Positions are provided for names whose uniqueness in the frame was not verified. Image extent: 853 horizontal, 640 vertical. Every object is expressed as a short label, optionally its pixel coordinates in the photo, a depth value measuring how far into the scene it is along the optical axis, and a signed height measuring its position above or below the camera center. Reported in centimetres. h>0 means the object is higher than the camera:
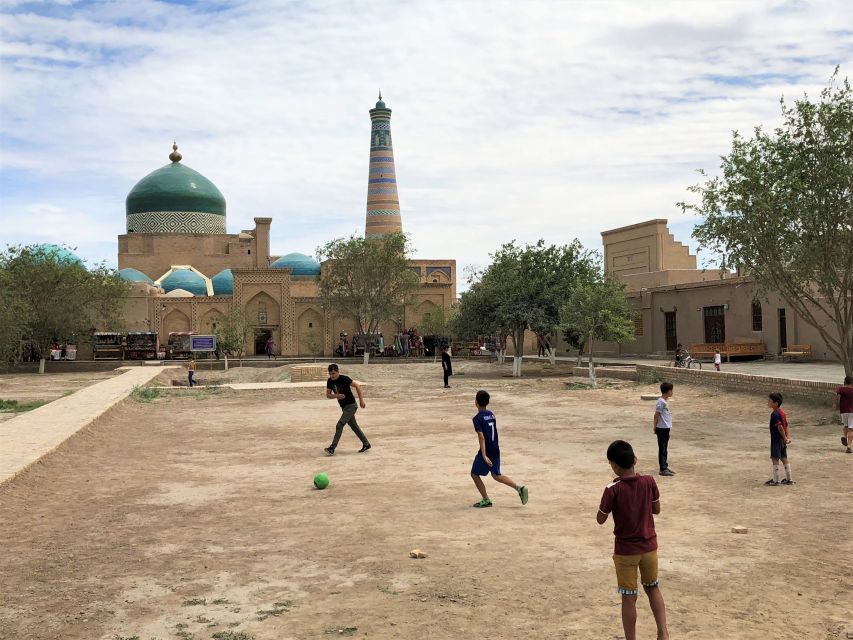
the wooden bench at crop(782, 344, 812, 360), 2912 -26
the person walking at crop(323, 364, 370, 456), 1226 -68
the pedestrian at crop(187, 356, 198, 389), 2859 -70
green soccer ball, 964 -146
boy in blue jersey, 834 -103
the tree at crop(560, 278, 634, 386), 2759 +108
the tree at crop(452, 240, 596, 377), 3177 +215
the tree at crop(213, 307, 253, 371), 4169 +88
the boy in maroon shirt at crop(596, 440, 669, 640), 452 -97
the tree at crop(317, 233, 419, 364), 4497 +379
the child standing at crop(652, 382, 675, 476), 1032 -100
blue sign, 4466 +45
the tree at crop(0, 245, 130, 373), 4009 +288
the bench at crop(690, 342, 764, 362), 3152 -17
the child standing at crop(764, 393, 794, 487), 928 -100
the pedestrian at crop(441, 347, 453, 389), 2609 -53
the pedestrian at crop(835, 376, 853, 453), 1157 -90
